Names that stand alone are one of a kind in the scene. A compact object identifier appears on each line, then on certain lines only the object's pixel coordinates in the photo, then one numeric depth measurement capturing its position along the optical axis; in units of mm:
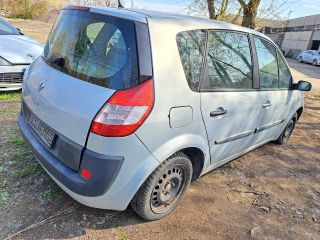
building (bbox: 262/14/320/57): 36438
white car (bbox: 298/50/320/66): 27766
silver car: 2193
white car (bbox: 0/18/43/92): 5211
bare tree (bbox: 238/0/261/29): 10055
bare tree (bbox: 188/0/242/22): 12297
